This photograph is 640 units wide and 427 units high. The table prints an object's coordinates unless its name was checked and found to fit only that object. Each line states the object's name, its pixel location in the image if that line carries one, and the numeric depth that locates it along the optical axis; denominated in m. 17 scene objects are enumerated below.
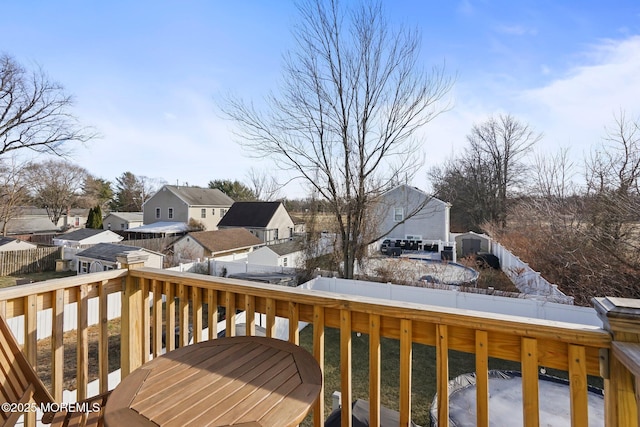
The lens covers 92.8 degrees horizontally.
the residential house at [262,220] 22.80
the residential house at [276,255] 13.92
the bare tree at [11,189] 17.78
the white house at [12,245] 15.39
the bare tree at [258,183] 31.73
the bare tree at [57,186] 28.00
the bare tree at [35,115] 13.59
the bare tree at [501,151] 20.95
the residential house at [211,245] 15.05
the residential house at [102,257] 11.80
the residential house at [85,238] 17.15
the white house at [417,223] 18.17
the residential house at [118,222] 27.81
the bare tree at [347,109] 8.09
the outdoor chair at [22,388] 1.42
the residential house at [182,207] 25.28
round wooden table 1.02
